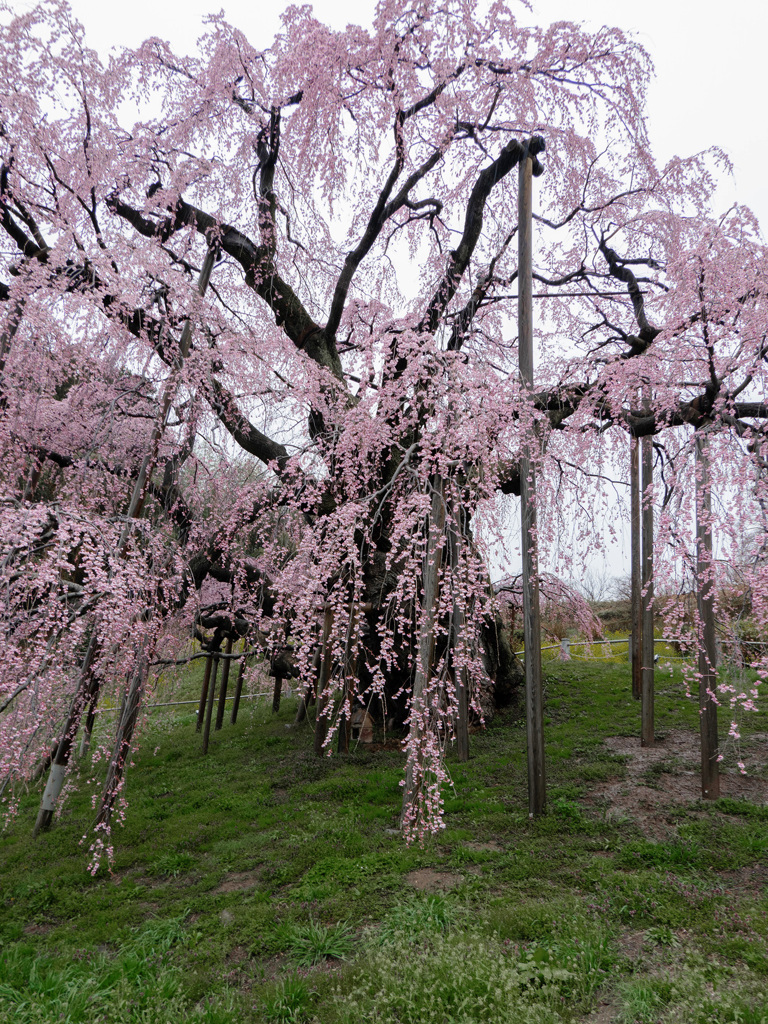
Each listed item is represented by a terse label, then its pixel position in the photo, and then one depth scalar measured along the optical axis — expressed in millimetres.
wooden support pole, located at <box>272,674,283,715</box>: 12061
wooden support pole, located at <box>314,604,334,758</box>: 7387
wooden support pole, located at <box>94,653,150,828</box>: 5078
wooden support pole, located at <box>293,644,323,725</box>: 10219
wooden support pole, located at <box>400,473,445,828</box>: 4648
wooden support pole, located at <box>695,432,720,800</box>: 4359
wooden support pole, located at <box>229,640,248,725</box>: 11806
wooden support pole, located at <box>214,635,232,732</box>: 10594
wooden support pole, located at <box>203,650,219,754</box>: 9617
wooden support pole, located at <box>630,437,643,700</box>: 8312
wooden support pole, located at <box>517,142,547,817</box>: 5199
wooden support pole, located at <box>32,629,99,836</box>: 5062
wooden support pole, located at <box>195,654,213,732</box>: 10384
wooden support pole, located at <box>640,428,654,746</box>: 7227
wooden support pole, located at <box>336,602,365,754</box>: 7586
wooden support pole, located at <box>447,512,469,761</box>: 7270
